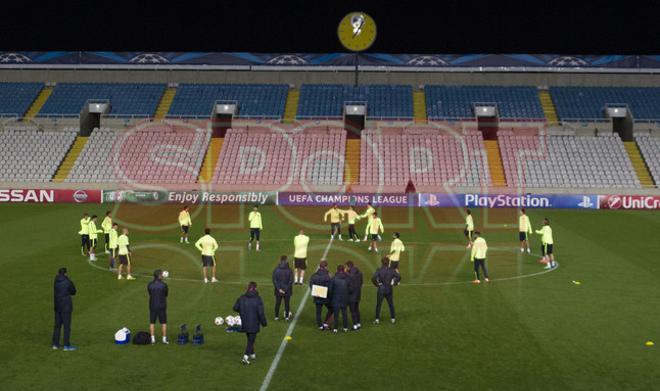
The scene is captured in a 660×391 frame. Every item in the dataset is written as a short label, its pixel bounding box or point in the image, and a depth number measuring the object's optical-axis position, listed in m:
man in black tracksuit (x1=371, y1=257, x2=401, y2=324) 18.39
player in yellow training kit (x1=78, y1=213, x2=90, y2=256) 27.74
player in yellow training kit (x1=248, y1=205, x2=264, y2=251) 30.22
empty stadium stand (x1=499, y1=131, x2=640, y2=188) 55.50
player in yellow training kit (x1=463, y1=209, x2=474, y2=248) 32.12
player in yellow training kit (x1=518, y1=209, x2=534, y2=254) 29.84
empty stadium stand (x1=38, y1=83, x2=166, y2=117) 65.62
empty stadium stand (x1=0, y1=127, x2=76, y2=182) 56.59
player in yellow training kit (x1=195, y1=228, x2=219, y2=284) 22.98
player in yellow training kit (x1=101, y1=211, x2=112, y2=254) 28.60
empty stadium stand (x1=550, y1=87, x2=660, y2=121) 63.84
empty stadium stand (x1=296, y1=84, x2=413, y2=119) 64.88
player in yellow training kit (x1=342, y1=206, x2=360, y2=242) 33.09
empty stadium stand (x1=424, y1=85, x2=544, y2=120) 64.44
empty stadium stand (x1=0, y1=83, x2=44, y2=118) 65.19
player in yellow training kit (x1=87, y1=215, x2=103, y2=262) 27.64
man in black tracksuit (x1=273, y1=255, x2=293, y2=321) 18.34
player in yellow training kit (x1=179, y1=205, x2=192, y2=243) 32.19
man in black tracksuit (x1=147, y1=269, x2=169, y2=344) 16.20
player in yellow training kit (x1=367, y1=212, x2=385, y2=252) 30.14
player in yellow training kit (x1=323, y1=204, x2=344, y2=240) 33.69
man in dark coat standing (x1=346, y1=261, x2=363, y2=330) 17.67
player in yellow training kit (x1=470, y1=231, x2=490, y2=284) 23.38
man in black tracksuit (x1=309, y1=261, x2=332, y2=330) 17.62
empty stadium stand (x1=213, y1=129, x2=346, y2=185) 56.88
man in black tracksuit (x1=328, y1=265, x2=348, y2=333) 17.47
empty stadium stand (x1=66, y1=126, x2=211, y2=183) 57.00
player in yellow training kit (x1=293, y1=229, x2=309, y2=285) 22.95
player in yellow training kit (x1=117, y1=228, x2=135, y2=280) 23.57
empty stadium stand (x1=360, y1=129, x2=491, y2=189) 56.62
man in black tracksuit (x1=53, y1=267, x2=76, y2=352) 15.79
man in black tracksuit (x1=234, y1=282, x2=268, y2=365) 14.91
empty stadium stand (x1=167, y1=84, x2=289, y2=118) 65.50
